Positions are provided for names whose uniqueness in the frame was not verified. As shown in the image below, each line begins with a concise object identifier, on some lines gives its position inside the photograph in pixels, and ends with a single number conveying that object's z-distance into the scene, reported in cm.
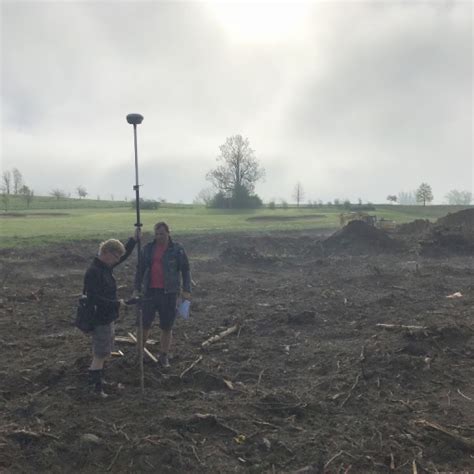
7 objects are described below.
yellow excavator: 2988
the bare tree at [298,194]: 10198
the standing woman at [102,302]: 561
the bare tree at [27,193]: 6435
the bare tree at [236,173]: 6749
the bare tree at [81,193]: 10131
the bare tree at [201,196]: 10775
